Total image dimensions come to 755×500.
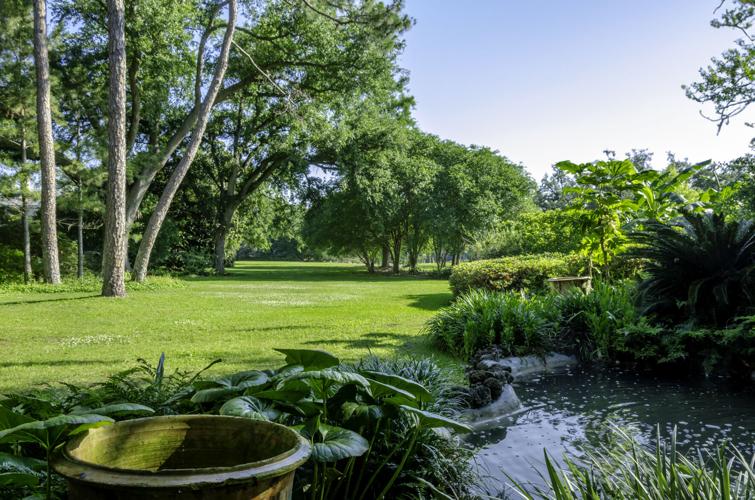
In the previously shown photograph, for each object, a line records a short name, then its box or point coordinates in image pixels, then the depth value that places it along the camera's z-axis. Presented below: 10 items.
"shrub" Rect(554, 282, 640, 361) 6.90
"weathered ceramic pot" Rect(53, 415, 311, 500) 1.25
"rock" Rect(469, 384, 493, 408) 4.71
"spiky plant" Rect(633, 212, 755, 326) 6.19
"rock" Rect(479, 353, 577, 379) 6.36
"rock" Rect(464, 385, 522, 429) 4.53
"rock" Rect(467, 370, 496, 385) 5.12
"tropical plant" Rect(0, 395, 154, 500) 1.56
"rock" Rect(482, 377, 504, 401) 4.91
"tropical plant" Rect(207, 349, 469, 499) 2.01
